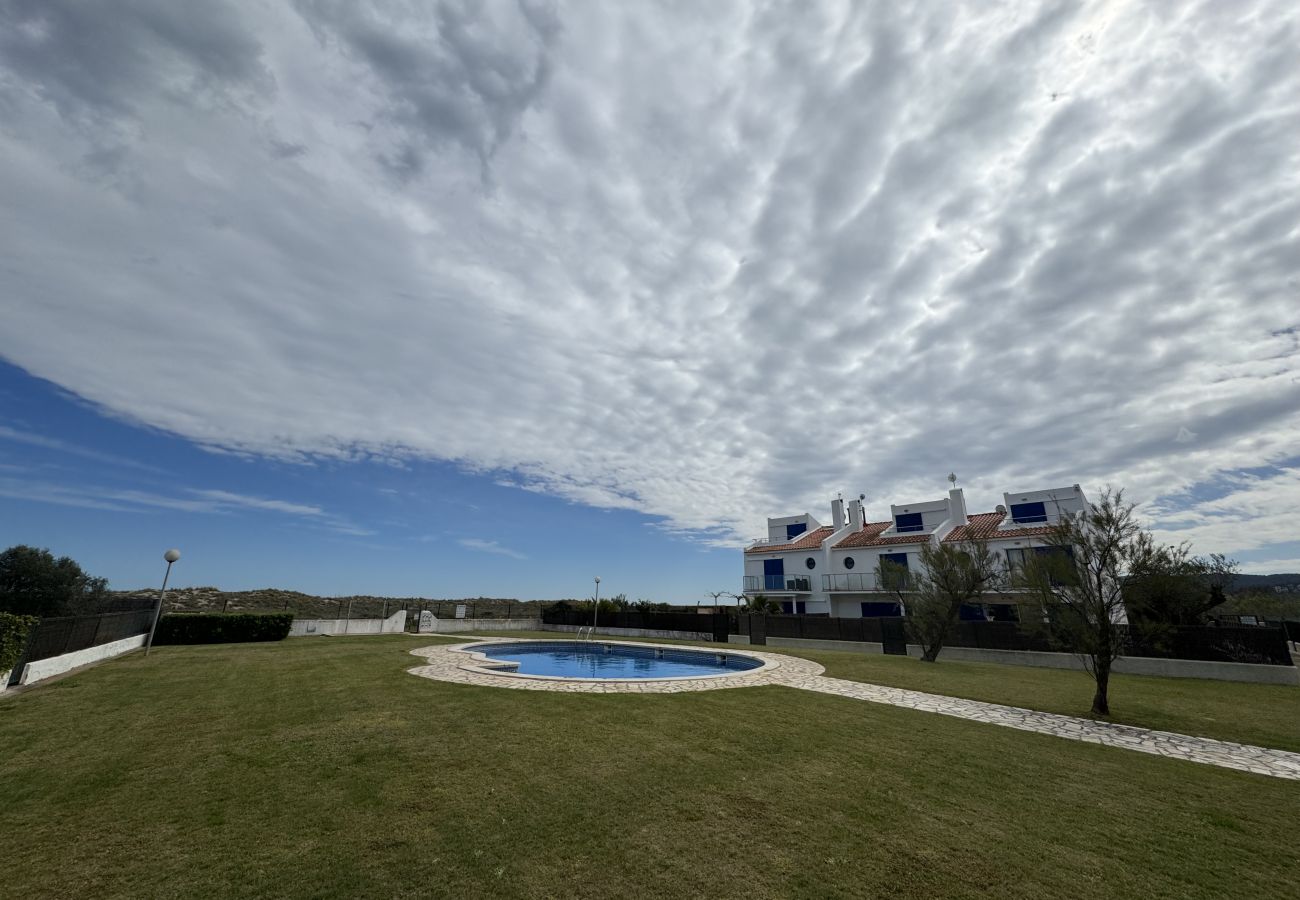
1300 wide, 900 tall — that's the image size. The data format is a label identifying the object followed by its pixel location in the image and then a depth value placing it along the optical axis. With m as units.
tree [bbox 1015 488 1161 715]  10.57
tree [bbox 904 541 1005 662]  19.78
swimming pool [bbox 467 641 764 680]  18.94
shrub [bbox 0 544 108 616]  25.16
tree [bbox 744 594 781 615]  30.39
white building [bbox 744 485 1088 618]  30.08
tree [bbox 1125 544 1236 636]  10.71
